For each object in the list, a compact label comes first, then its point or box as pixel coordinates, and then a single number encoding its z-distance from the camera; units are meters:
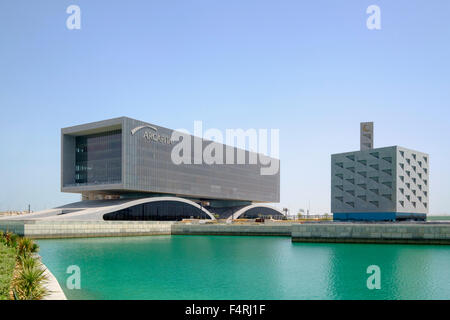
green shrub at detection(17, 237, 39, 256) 26.53
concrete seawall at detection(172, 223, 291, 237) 64.75
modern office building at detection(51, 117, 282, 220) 88.12
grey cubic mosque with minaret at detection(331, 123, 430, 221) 92.56
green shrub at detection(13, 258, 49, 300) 14.99
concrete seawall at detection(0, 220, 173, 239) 55.38
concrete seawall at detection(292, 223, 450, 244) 44.62
